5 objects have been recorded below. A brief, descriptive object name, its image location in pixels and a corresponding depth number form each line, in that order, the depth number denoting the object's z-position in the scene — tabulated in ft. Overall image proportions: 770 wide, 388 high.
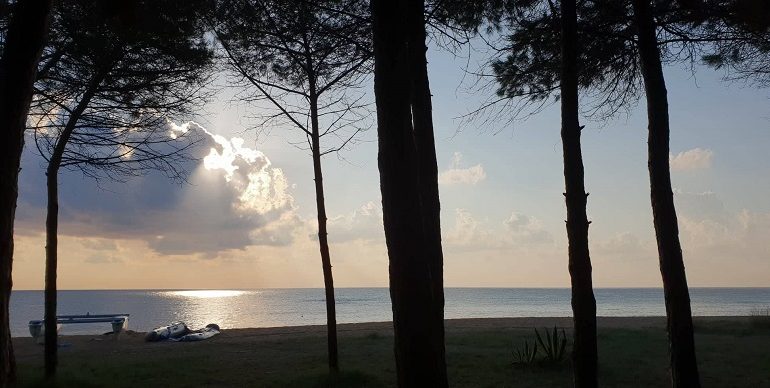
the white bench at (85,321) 71.61
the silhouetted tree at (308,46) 28.96
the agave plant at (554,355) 35.97
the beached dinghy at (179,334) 72.69
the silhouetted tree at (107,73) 32.24
